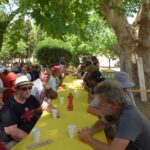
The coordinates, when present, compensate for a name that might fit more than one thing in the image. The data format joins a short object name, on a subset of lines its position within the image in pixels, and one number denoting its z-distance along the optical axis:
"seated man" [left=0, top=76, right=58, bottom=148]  2.07
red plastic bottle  2.69
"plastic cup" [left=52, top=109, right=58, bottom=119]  2.35
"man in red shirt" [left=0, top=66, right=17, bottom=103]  3.19
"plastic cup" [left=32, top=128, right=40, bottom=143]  1.73
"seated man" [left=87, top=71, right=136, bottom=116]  2.28
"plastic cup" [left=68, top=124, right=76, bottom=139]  1.81
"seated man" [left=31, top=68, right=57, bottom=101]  3.03
